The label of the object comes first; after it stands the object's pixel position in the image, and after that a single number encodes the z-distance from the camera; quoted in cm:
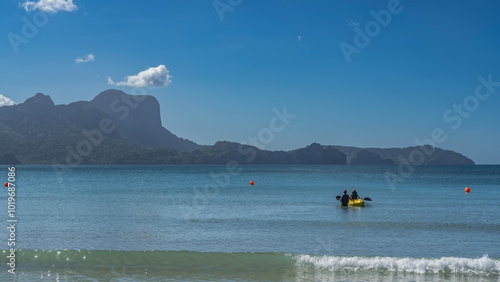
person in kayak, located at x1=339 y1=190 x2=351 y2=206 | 4088
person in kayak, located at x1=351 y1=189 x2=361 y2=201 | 4175
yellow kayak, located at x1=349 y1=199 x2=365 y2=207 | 4064
